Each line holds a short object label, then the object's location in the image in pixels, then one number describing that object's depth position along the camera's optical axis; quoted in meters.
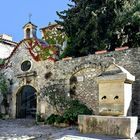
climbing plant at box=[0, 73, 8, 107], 16.55
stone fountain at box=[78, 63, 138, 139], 7.95
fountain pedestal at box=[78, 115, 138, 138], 7.86
